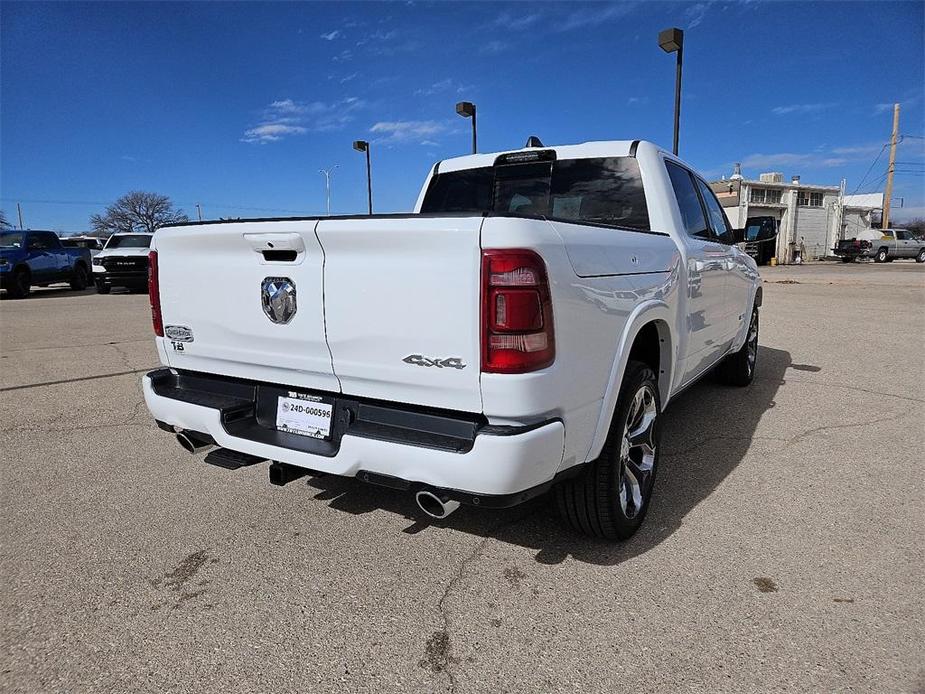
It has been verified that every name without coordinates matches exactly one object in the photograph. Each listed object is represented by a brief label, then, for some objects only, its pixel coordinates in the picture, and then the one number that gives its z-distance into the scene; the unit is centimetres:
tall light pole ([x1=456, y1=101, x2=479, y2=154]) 1595
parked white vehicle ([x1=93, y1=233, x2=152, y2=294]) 1756
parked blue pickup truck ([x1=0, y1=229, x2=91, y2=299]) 1706
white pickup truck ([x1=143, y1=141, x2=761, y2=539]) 207
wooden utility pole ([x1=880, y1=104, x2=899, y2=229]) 4000
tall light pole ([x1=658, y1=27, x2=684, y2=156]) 1221
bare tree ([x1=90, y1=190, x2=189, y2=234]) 7275
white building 3934
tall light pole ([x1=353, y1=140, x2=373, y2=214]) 1897
